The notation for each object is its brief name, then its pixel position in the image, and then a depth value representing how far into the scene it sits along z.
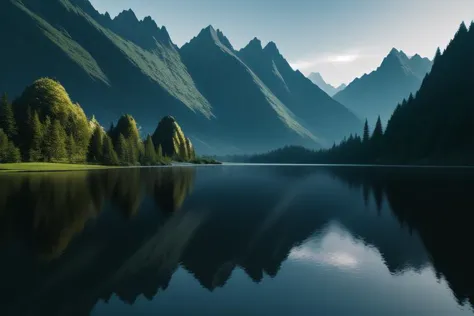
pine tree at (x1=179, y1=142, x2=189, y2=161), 191.88
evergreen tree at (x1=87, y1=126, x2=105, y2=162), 120.69
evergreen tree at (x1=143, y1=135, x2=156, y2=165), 148.46
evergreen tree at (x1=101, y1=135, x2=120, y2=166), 121.77
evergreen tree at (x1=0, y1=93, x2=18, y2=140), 96.75
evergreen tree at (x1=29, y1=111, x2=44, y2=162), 99.12
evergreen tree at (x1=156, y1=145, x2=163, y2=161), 158.00
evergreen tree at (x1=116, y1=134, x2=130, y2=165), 128.29
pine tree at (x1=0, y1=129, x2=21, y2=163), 88.69
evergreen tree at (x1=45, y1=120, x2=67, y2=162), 101.69
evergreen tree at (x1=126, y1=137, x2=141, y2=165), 134.25
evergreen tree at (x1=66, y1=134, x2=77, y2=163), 108.19
